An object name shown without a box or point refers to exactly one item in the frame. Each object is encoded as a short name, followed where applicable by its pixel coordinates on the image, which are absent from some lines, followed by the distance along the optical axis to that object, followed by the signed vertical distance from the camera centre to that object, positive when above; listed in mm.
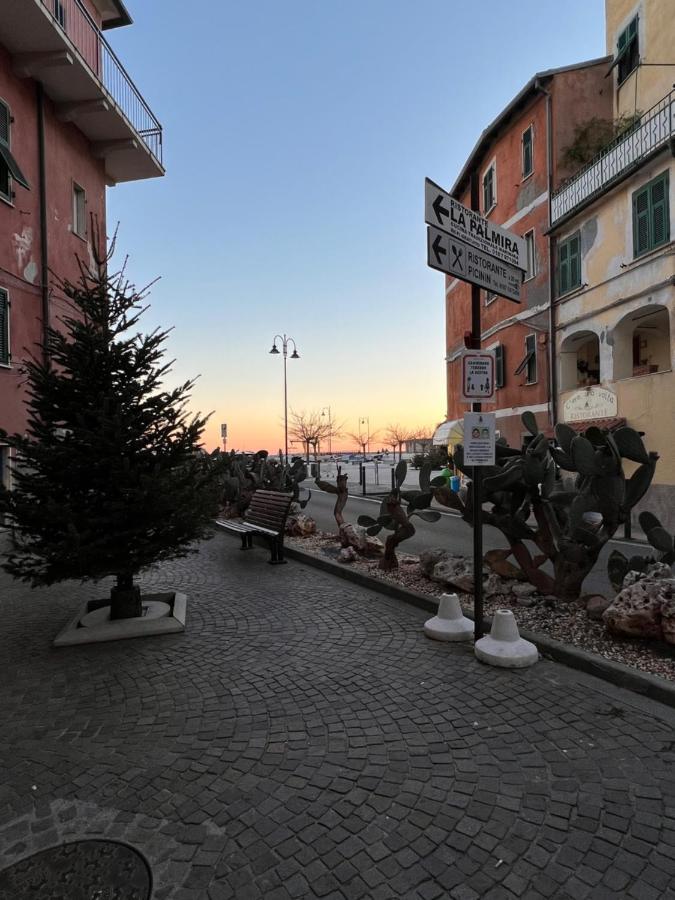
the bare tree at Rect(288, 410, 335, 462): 62594 +3048
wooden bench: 8375 -1034
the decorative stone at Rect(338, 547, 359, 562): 7887 -1411
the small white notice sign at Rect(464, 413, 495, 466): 4680 +134
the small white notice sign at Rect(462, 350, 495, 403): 4597 +684
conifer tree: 4852 -7
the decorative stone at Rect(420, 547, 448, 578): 6684 -1258
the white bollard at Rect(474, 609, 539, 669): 4188 -1514
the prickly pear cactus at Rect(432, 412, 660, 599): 4977 -409
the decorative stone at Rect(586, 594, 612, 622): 4812 -1355
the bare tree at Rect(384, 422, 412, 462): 94738 +3390
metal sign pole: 4664 -566
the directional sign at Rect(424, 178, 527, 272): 4422 +2006
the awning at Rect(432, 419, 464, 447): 22164 +1005
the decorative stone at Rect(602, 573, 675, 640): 4195 -1227
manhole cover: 2092 -1659
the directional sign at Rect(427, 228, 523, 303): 4449 +1672
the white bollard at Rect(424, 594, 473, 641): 4820 -1519
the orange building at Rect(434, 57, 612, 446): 17203 +9183
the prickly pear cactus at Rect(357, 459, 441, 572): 6770 -729
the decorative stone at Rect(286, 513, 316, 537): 10406 -1306
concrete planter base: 4930 -1549
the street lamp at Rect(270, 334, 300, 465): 40938 +8313
